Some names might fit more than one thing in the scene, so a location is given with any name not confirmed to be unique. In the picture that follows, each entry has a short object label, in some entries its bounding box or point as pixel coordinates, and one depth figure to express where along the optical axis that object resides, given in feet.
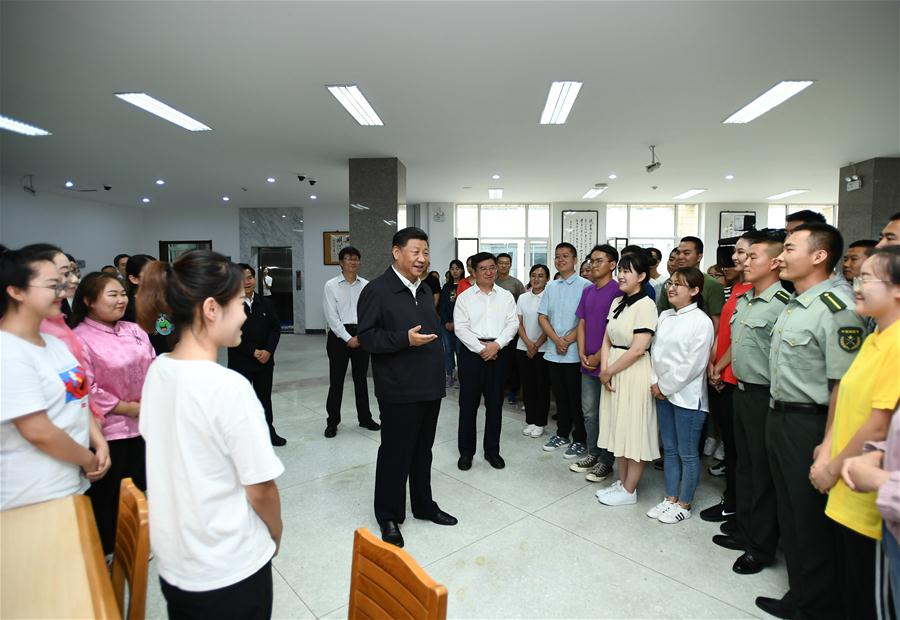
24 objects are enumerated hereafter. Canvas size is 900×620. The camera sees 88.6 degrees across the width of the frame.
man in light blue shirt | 12.60
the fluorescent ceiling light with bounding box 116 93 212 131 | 15.89
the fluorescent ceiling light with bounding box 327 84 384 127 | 15.34
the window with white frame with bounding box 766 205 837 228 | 39.42
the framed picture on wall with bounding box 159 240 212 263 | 41.27
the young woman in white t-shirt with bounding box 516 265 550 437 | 14.55
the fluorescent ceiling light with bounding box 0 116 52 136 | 18.28
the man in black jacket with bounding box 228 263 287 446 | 12.89
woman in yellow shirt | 4.85
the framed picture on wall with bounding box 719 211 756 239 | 39.11
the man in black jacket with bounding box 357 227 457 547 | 8.28
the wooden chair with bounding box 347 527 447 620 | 3.27
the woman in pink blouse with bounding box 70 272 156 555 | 7.20
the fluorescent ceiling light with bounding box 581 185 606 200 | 33.30
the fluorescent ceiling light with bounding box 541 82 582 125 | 15.11
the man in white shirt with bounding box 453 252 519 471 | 11.45
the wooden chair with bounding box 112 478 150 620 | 4.01
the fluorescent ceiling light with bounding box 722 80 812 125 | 15.08
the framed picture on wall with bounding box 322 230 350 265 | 39.93
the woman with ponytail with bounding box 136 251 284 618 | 3.57
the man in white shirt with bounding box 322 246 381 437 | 14.67
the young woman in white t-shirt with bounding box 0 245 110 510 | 4.83
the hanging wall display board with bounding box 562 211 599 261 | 39.63
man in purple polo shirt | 11.21
